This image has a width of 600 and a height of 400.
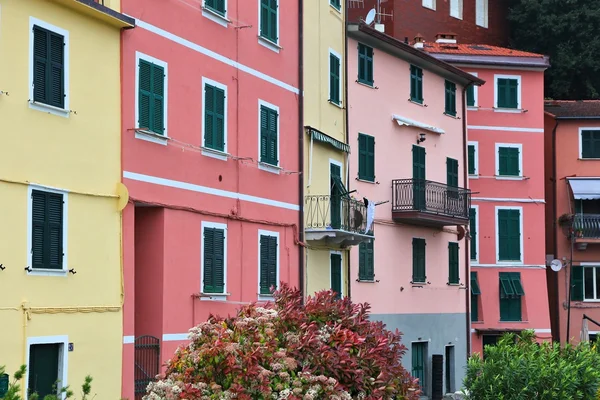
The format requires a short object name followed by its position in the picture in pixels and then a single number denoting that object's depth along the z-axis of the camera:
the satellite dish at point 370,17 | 36.22
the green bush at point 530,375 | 19.44
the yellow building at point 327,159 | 29.19
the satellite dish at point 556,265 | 46.16
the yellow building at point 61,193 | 17.94
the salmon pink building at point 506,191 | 44.97
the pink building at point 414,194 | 33.62
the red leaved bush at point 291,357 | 11.66
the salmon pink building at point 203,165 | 21.59
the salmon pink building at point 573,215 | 48.19
